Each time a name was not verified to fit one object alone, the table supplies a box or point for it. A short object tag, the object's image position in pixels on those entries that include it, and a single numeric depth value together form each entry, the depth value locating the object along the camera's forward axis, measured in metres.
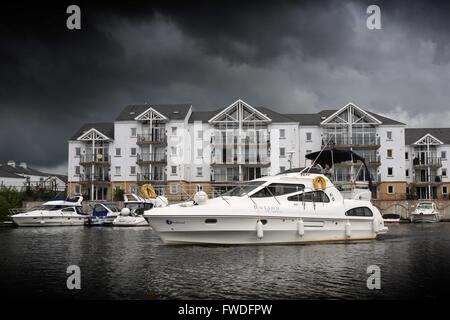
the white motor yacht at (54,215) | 50.47
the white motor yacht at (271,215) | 23.11
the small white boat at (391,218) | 58.25
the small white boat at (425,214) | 60.83
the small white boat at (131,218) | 50.56
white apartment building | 72.06
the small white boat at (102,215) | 53.41
